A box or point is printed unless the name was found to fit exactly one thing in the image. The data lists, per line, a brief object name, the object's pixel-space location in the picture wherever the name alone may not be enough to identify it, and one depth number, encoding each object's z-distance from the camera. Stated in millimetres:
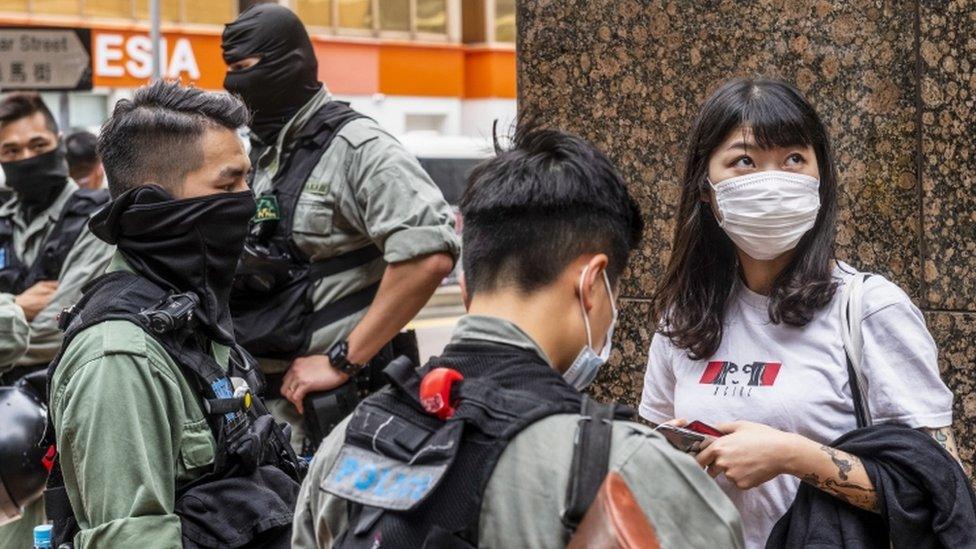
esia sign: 28500
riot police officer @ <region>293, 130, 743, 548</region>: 1923
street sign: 8742
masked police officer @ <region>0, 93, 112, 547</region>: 6012
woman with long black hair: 2738
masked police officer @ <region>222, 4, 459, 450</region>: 4609
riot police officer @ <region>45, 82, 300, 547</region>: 2838
